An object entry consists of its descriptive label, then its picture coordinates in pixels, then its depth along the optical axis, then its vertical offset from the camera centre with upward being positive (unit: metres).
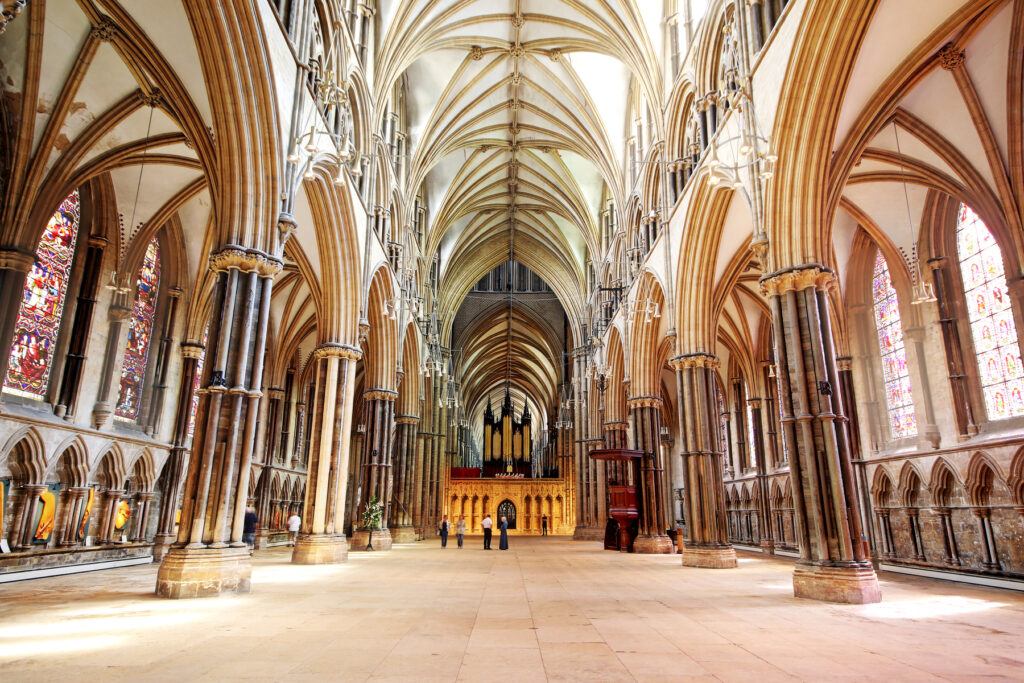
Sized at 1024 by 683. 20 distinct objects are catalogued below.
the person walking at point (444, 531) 22.58 -0.83
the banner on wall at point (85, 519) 16.39 -0.34
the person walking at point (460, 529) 22.88 -0.74
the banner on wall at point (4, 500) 14.06 +0.11
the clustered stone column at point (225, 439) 8.83 +1.00
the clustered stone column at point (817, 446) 9.16 +0.98
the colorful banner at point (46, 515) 15.13 -0.23
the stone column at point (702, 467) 15.09 +1.02
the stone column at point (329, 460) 15.11 +1.16
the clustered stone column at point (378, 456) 20.88 +1.73
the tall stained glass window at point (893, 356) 18.05 +4.48
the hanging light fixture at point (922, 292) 11.34 +3.94
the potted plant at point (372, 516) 19.66 -0.26
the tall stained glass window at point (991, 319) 14.66 +4.57
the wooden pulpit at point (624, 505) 20.51 +0.14
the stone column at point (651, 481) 20.22 +0.89
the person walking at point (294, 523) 19.92 -0.52
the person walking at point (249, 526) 15.19 -0.46
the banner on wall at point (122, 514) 18.01 -0.24
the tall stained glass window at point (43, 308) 14.84 +4.73
